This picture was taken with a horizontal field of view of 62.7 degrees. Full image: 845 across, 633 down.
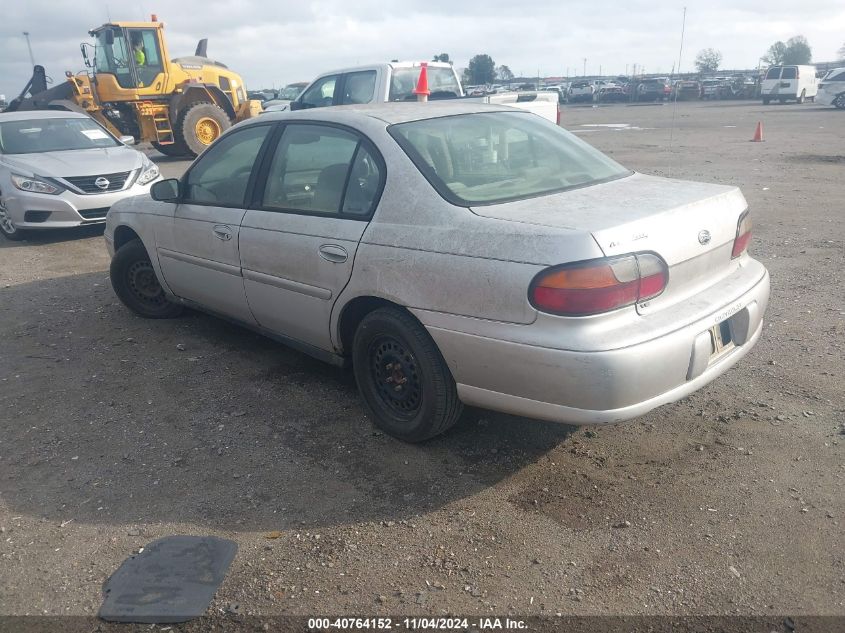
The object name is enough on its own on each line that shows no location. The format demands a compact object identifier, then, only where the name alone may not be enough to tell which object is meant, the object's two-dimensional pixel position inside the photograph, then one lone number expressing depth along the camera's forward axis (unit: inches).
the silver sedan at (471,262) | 110.3
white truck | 428.5
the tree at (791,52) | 3403.1
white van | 1446.9
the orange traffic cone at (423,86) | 295.4
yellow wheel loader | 624.7
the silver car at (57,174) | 335.0
